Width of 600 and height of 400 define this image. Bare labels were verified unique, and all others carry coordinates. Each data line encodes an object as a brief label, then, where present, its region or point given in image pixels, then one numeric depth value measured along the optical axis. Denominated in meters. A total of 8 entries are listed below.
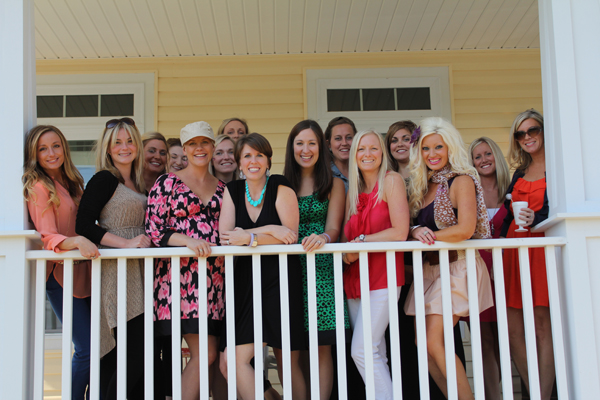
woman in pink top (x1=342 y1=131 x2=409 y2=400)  2.96
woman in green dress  3.07
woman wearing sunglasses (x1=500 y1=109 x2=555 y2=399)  3.20
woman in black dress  2.96
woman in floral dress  3.04
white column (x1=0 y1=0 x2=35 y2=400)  2.84
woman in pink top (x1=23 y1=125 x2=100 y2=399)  2.98
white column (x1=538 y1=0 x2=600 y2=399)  2.84
